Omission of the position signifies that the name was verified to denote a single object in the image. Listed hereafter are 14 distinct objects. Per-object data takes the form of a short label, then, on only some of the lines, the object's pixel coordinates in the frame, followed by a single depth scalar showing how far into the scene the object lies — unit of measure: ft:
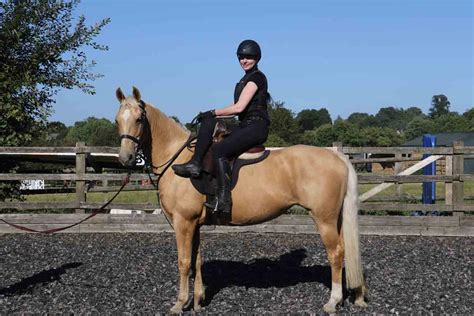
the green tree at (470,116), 269.44
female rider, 20.42
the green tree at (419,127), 312.85
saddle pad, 20.48
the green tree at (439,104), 526.98
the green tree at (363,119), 488.56
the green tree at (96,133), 197.30
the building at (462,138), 154.20
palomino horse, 20.51
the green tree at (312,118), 403.54
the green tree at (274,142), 128.93
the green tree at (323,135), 249.55
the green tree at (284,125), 168.96
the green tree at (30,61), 41.83
